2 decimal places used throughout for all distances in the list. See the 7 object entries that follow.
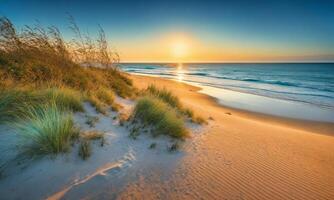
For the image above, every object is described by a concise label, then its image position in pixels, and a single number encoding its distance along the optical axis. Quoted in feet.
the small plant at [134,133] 14.66
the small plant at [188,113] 22.02
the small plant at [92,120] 15.08
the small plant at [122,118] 16.54
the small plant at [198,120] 20.95
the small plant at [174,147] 13.66
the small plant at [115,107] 19.51
